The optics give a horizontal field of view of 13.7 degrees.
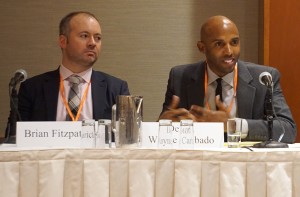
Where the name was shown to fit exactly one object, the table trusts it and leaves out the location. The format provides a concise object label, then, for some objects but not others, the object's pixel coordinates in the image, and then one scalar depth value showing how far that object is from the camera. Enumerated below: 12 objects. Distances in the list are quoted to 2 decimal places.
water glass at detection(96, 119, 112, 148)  4.56
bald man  5.25
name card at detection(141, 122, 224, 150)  4.52
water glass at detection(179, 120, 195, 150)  4.52
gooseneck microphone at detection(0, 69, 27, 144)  4.76
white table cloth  4.42
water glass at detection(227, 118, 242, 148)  4.60
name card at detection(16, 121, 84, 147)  4.55
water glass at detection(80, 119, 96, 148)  4.55
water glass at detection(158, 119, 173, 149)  4.51
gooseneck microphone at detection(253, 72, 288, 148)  4.65
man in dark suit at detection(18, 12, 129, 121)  5.25
